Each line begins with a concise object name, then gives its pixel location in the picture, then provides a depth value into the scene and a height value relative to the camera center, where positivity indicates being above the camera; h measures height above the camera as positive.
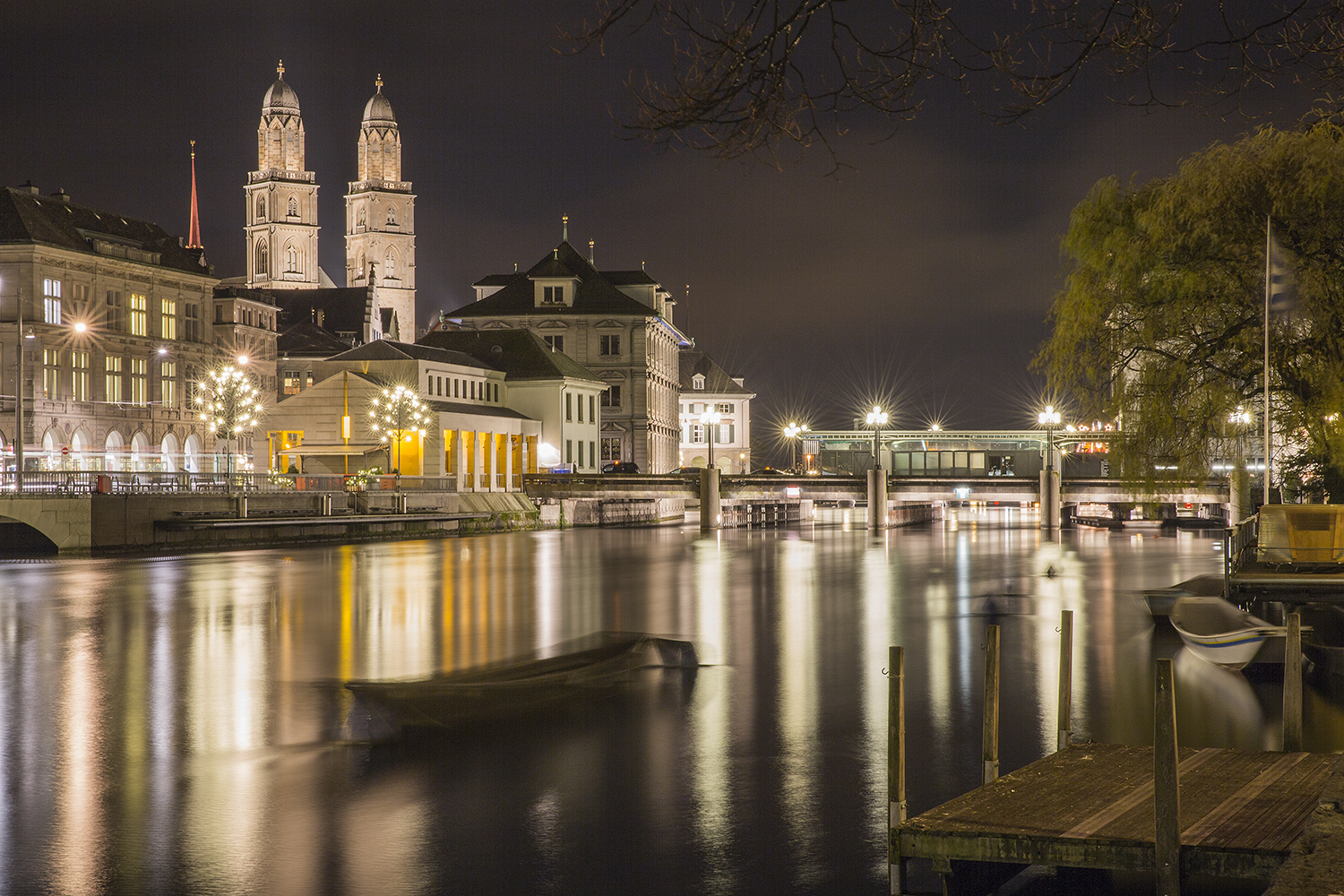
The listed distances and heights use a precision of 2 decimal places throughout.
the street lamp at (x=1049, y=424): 74.05 +3.49
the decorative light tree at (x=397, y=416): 70.00 +4.18
